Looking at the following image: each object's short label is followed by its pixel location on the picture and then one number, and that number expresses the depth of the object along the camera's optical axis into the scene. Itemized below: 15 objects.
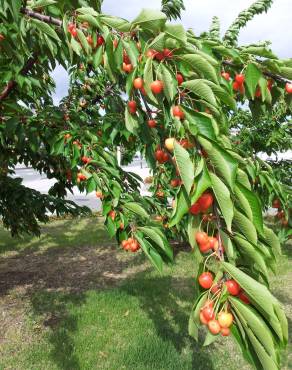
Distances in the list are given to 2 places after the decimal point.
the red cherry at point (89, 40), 1.44
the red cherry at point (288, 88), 1.40
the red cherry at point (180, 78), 1.14
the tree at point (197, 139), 0.90
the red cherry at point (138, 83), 1.16
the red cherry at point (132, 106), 1.35
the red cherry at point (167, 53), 1.13
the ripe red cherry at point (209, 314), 0.93
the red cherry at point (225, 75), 1.53
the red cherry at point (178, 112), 1.04
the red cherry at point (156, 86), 1.10
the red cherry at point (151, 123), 1.57
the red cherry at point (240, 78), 1.51
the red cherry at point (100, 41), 1.42
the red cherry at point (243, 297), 0.92
